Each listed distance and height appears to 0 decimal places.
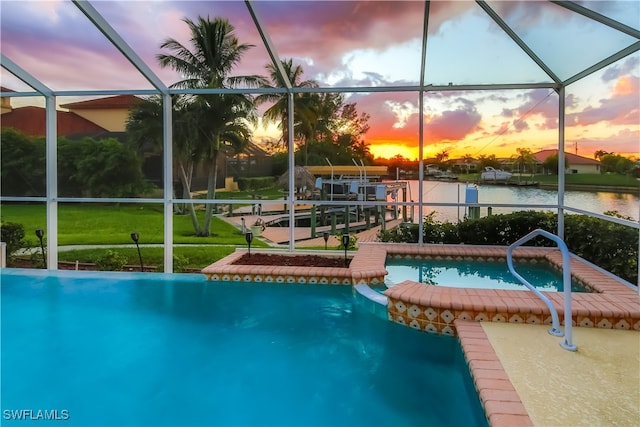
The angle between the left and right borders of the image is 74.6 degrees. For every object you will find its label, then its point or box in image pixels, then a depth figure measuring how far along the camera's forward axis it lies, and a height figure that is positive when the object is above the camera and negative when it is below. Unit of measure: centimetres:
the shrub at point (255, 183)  733 +44
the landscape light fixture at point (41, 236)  683 -49
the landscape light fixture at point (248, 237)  652 -46
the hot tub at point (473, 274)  552 -94
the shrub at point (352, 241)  770 -60
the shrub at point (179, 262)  863 -116
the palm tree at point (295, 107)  679 +172
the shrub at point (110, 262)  825 -110
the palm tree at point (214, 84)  686 +216
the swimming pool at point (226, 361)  308 -140
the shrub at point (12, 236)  780 -56
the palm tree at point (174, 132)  737 +135
